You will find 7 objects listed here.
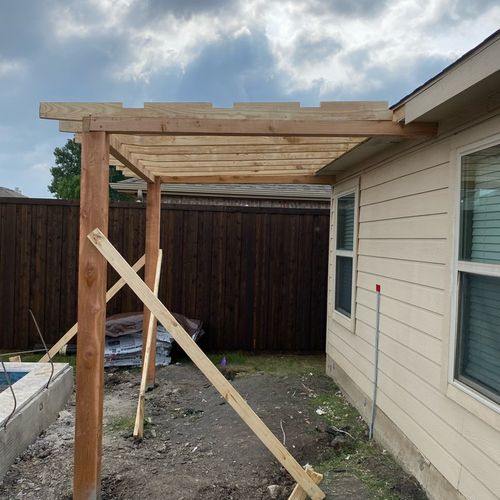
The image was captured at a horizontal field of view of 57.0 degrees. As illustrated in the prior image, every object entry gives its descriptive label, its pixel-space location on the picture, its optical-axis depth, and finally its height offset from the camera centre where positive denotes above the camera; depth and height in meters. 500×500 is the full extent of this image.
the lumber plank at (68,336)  4.56 -1.20
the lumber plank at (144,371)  3.86 -1.38
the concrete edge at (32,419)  3.13 -1.56
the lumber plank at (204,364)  2.60 -0.77
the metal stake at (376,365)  3.94 -1.13
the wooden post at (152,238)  5.12 -0.13
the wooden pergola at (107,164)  2.68 +0.37
